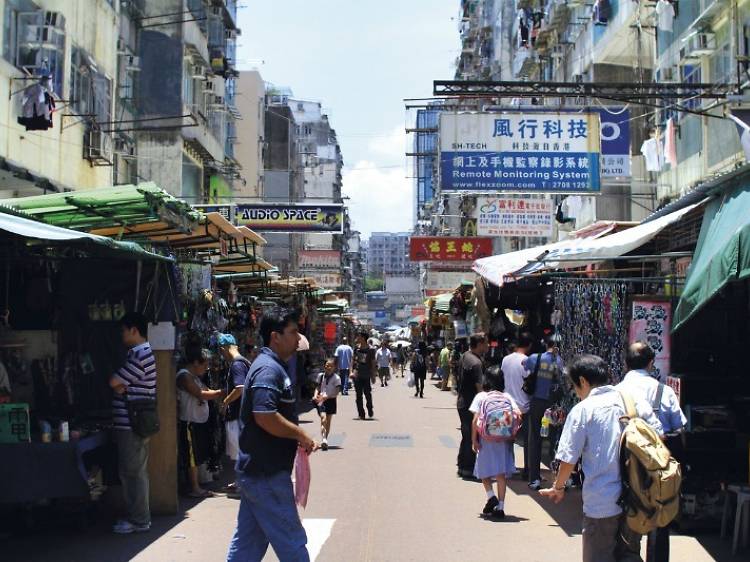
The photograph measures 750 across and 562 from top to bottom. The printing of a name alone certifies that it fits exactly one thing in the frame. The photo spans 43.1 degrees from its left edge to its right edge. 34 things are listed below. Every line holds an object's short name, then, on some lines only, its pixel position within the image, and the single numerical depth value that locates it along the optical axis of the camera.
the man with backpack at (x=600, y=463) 5.77
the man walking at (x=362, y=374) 19.73
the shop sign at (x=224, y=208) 18.03
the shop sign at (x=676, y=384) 8.48
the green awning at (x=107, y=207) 8.83
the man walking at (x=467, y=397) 11.86
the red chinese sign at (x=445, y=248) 29.23
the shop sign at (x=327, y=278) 44.28
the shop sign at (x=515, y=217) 23.05
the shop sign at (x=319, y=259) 45.72
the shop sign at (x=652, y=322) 8.53
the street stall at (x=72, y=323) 8.92
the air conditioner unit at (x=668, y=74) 20.08
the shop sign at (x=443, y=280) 38.84
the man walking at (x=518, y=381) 11.59
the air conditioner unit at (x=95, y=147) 20.53
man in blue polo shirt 5.57
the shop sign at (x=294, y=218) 27.61
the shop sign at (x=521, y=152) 16.81
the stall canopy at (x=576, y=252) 8.99
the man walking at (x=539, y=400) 11.12
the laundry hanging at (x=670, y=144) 19.17
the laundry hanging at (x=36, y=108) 16.61
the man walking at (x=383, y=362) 35.72
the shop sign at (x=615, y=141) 17.53
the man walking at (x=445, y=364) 31.56
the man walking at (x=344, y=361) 24.15
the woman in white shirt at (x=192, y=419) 10.06
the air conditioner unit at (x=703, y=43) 17.97
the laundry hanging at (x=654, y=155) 19.70
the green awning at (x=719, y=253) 6.36
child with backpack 9.42
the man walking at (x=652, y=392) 6.97
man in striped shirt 8.28
